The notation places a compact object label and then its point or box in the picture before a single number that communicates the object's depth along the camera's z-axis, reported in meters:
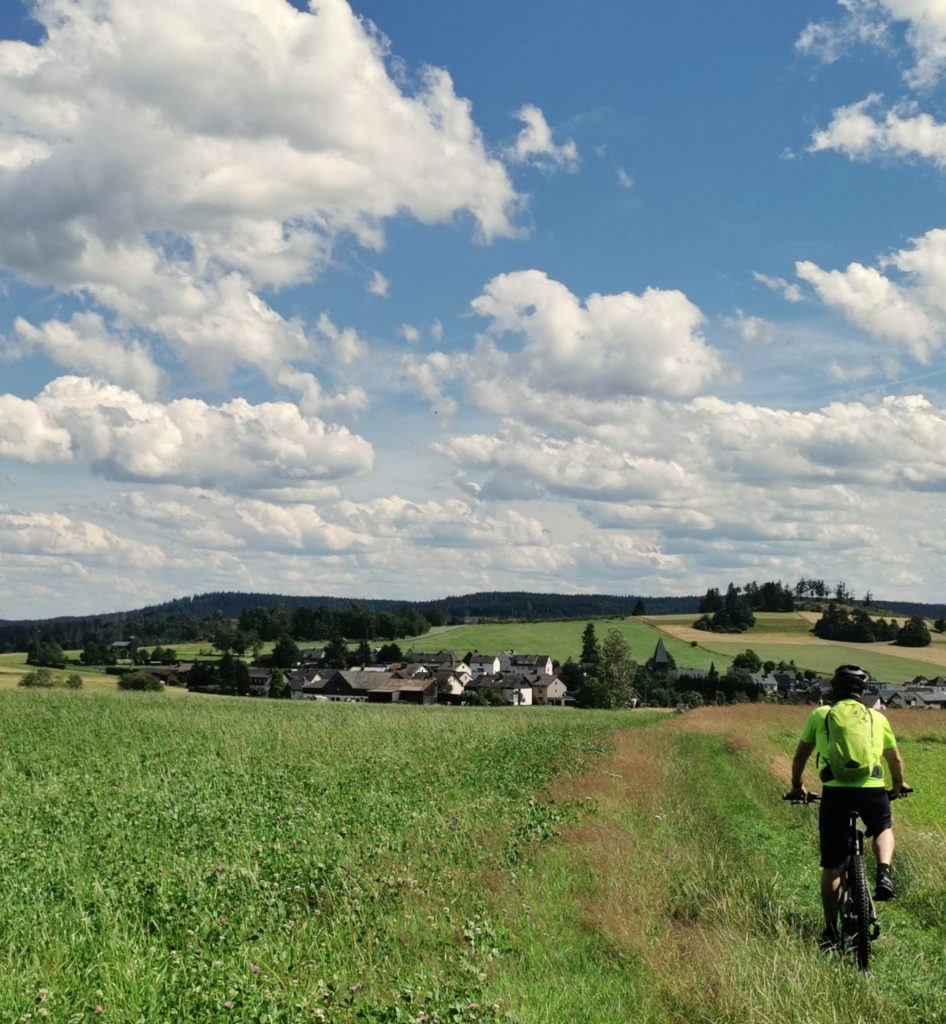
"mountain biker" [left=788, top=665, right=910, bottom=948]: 8.31
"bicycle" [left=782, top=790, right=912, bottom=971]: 7.66
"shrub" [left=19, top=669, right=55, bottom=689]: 56.31
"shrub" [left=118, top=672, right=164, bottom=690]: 67.81
